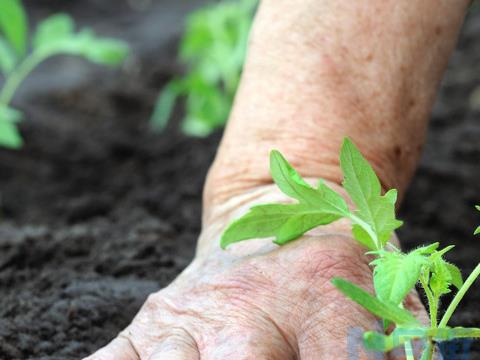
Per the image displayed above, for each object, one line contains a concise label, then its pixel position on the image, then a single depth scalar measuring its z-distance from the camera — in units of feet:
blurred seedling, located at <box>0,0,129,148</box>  9.00
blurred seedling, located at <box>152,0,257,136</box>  11.12
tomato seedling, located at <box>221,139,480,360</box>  3.16
